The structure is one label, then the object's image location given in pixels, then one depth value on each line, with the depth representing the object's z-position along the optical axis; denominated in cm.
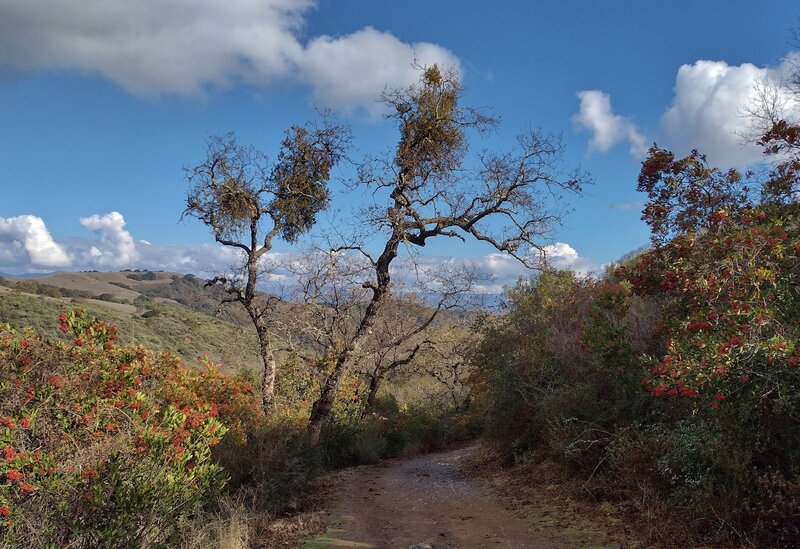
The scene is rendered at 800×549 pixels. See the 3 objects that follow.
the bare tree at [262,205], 1420
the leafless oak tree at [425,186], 1230
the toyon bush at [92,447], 509
